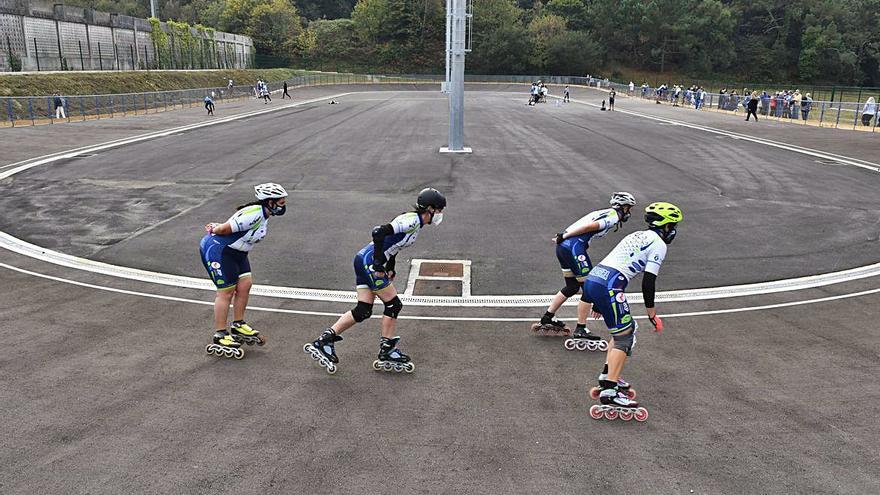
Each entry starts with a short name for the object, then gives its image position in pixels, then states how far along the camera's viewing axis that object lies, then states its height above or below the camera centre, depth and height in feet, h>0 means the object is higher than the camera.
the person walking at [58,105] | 121.49 -4.51
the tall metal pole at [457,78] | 85.87 +1.69
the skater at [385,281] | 22.95 -7.11
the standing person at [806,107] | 129.18 -1.71
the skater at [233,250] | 25.30 -6.56
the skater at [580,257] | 25.98 -7.00
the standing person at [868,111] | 115.44 -1.96
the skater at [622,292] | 21.12 -6.49
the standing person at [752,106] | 134.00 -1.80
